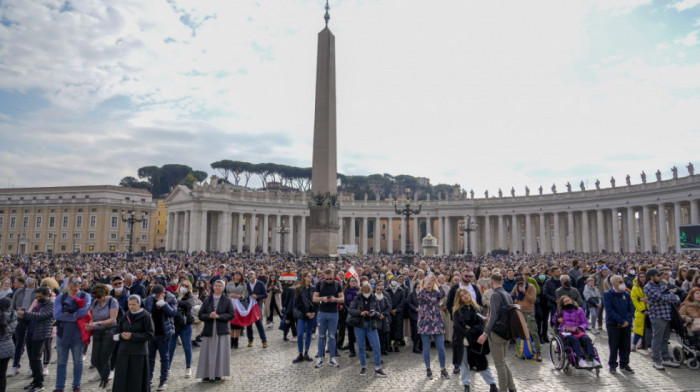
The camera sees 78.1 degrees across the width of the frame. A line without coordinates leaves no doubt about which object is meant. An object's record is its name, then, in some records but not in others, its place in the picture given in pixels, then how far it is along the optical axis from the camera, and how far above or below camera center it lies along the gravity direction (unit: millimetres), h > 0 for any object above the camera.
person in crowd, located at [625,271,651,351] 8820 -1309
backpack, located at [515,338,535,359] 8703 -2297
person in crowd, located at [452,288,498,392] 6430 -1465
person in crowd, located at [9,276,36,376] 7609 -1288
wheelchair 7602 -2112
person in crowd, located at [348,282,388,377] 7672 -1531
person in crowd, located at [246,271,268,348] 9953 -1435
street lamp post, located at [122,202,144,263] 29344 -992
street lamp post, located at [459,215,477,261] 33734 +693
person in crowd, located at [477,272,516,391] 6250 -1468
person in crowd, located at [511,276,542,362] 8755 -1343
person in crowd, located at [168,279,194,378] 7629 -1663
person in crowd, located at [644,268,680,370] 8062 -1410
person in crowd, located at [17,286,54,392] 6878 -1527
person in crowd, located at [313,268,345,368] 8094 -1424
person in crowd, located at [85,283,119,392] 6457 -1427
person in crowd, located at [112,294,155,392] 5602 -1515
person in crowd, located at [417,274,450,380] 7465 -1486
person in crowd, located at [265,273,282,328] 12336 -1768
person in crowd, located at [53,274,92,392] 6633 -1511
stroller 8078 -2020
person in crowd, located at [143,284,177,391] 6965 -1472
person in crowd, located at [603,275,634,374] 7832 -1537
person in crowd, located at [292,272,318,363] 8625 -1527
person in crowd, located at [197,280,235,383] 7188 -1817
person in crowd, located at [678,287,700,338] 7832 -1341
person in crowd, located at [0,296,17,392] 6043 -1482
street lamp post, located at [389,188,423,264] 23391 +1388
